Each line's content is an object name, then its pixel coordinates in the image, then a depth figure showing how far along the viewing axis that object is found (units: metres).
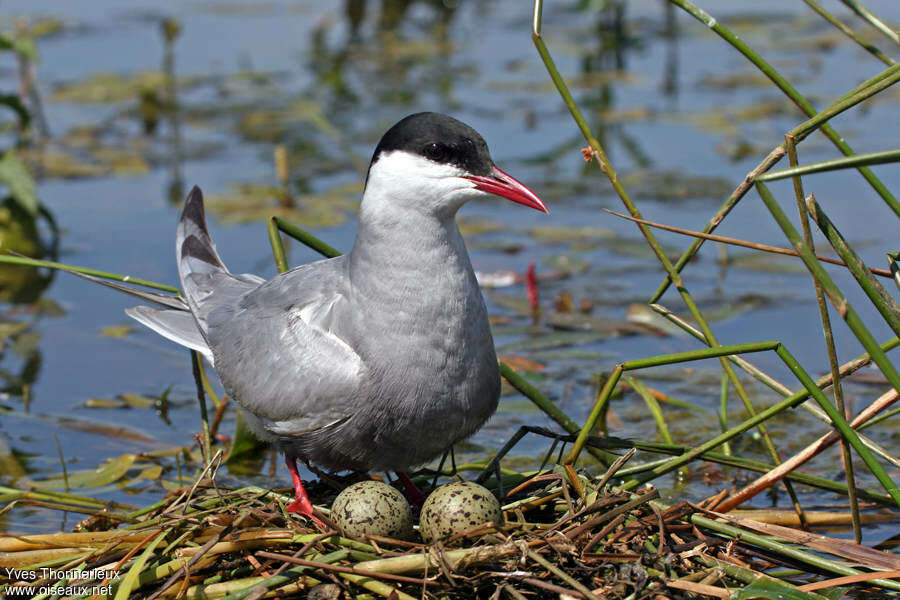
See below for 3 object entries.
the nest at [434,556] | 6.42
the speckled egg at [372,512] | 6.75
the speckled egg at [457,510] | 6.64
